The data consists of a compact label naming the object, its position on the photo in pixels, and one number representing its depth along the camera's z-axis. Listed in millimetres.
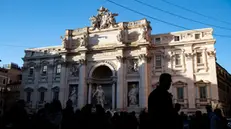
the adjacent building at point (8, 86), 43219
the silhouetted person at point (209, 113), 7416
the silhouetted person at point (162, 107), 4168
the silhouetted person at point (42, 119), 5660
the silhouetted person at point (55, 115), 6080
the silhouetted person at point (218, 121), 6977
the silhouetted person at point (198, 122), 8555
